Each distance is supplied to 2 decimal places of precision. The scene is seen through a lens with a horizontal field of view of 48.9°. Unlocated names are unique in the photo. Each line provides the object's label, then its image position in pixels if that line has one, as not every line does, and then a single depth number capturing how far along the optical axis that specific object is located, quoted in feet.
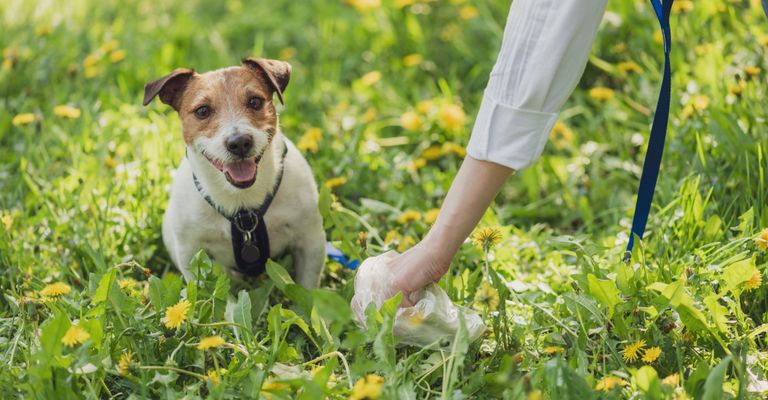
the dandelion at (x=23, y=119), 11.44
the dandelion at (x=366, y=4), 15.89
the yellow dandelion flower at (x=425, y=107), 12.78
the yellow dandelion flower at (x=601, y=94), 12.47
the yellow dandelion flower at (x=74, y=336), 6.55
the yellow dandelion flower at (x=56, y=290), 7.83
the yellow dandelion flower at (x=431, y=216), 9.91
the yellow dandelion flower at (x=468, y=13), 15.76
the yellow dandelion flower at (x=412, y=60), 14.76
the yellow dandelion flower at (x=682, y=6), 11.76
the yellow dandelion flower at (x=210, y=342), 6.57
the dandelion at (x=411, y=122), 12.48
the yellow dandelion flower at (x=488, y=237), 7.54
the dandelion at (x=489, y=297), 7.22
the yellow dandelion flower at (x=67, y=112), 11.50
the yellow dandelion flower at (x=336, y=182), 10.88
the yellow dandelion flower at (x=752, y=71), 10.36
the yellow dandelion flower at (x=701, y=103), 10.94
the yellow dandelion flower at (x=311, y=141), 11.49
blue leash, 7.97
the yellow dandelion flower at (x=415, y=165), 11.87
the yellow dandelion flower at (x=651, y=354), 6.93
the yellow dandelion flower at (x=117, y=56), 14.32
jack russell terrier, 8.82
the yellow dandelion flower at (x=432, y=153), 12.24
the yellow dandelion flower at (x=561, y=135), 12.41
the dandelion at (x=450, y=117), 12.30
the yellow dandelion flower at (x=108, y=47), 14.56
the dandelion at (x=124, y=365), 6.81
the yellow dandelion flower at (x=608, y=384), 6.26
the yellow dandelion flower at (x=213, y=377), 6.72
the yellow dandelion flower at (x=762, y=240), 7.54
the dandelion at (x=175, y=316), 7.11
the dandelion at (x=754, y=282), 7.36
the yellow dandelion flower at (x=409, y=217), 10.06
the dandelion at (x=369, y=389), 5.79
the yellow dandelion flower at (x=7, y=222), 9.21
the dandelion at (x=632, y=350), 7.06
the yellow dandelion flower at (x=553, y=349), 7.38
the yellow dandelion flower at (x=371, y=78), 13.62
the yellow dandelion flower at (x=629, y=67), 12.44
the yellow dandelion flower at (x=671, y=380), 6.30
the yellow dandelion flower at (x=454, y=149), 12.08
